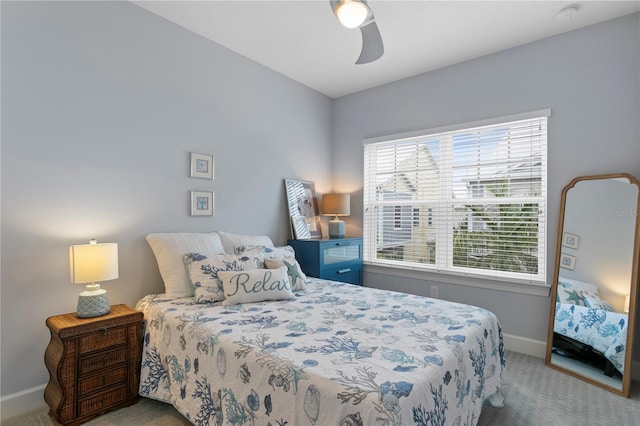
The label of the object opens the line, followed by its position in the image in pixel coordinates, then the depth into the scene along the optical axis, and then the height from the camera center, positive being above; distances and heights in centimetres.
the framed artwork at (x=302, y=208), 365 -9
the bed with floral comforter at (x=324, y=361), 118 -69
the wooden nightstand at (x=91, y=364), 179 -96
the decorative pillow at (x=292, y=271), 252 -55
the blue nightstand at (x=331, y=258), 335 -61
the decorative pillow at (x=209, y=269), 219 -49
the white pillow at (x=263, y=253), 254 -42
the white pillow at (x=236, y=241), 279 -36
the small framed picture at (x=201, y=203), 280 -4
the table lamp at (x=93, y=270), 190 -43
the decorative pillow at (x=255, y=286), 218 -59
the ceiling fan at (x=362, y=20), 169 +99
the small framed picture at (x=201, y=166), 280 +29
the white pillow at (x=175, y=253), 233 -40
